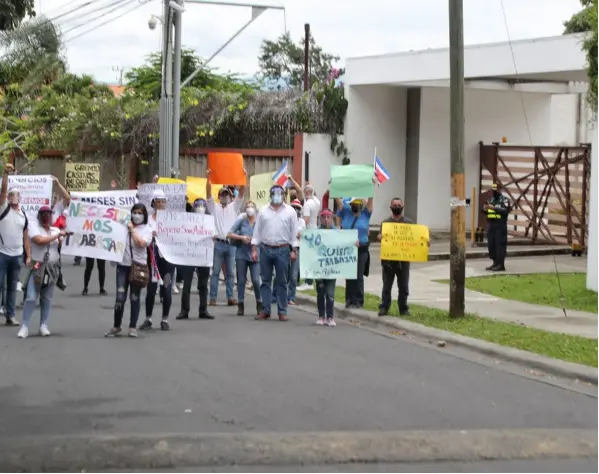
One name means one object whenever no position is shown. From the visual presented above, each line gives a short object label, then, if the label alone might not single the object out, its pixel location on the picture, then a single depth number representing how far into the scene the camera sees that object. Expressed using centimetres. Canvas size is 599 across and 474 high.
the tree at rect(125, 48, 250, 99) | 4138
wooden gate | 2650
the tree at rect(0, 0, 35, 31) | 1030
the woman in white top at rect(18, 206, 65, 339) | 1349
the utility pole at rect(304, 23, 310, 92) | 4684
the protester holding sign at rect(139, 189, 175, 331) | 1386
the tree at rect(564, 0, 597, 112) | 1583
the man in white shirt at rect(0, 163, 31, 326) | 1438
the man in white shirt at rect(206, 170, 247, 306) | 1725
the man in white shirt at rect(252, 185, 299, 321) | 1529
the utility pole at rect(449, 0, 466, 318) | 1441
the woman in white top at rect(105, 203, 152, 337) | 1341
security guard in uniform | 2209
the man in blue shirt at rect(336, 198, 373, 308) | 1628
